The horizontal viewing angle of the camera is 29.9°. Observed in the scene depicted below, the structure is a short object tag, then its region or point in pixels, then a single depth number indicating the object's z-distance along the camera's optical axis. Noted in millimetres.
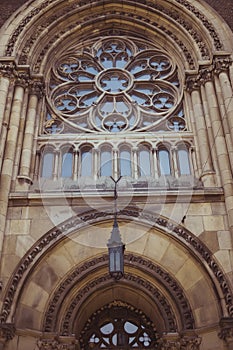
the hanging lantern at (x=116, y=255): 7777
